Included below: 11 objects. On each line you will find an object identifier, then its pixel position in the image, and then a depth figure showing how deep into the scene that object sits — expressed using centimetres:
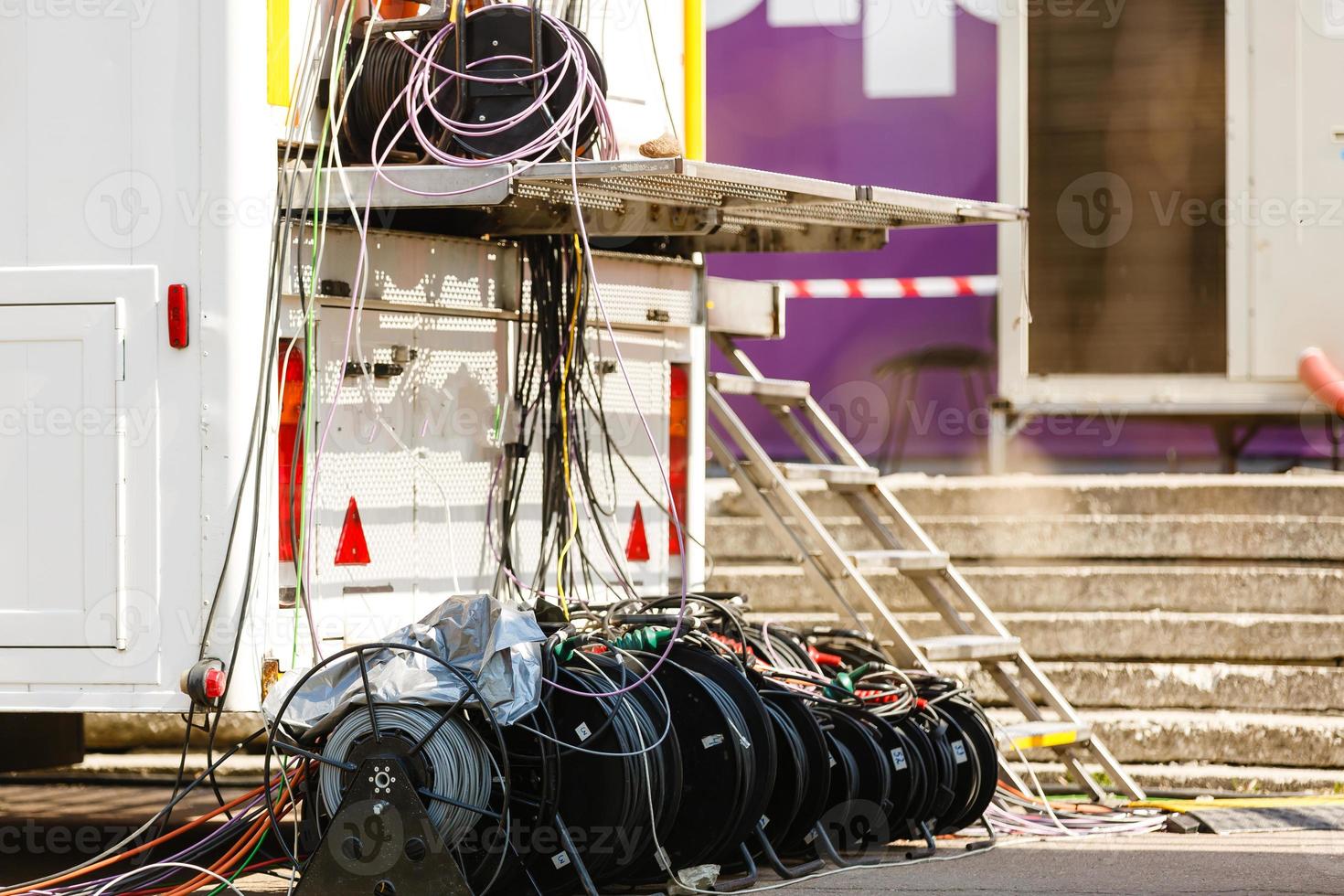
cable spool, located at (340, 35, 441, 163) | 1270
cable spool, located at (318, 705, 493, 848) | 1136
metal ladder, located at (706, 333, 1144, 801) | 1614
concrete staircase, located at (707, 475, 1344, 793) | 1752
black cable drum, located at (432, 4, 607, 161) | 1269
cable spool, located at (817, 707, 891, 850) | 1353
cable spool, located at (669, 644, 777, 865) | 1253
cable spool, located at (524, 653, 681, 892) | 1187
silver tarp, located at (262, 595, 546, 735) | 1157
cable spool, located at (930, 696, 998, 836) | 1440
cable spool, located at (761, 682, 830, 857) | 1300
